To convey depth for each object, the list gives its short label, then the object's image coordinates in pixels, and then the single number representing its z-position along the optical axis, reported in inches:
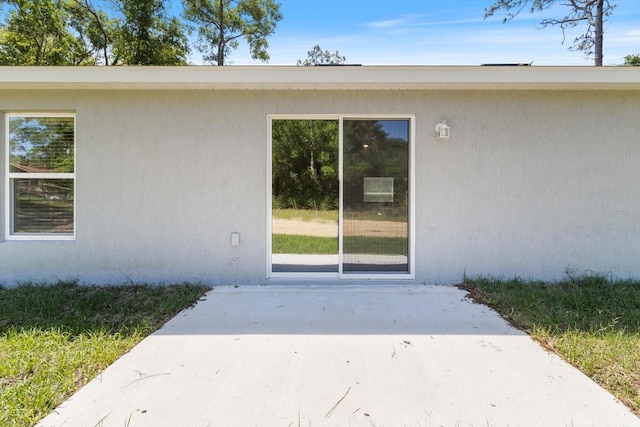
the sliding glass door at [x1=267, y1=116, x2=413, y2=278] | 199.8
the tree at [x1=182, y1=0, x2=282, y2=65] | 683.4
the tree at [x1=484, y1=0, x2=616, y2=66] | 472.7
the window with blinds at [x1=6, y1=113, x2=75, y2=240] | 199.6
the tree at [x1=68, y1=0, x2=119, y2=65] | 613.9
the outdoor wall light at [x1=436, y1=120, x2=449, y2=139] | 191.3
